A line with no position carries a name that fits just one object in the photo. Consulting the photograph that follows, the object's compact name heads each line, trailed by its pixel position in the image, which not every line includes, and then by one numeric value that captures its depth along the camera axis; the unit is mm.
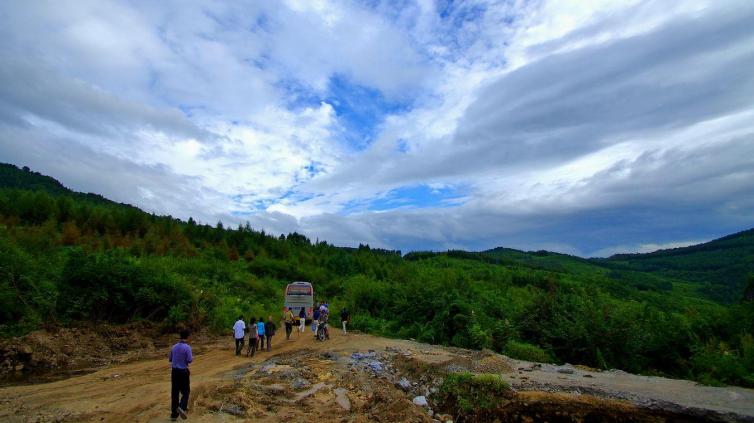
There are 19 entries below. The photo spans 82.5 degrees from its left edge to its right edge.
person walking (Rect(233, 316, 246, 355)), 16984
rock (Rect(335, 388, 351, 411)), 10809
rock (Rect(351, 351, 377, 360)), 16203
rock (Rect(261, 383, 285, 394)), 11355
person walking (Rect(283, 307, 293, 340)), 22438
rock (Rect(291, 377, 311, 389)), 12008
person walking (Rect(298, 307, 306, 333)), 25538
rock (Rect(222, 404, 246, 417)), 9535
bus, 29234
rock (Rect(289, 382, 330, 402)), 11159
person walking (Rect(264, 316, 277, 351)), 18930
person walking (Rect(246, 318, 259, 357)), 17062
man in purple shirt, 8578
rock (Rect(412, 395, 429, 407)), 11484
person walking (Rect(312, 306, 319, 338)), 22475
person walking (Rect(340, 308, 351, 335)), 24606
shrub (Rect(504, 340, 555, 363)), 17094
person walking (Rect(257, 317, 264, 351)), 18422
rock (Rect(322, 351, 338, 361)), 16156
